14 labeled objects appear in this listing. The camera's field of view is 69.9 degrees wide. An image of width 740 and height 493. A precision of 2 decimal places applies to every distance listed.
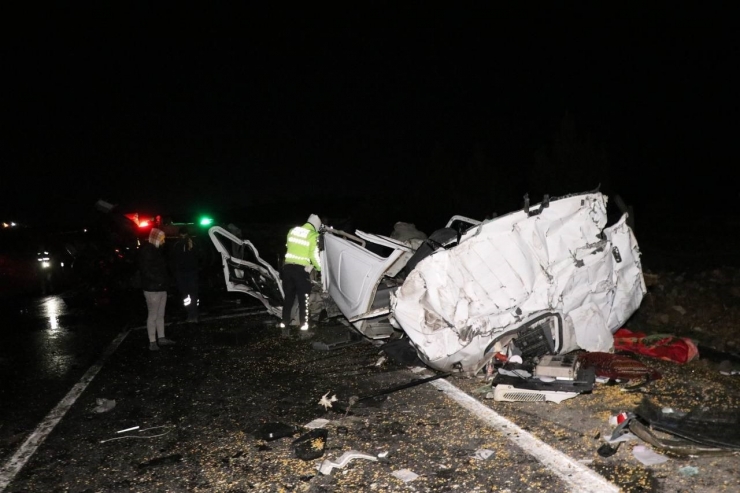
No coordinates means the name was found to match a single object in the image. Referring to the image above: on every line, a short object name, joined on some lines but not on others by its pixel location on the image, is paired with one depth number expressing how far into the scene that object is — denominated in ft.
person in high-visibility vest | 22.70
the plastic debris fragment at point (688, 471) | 10.26
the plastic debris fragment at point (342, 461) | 11.41
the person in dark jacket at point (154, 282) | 22.80
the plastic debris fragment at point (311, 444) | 12.07
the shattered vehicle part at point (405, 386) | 15.56
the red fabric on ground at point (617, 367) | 14.97
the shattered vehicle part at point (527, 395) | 13.87
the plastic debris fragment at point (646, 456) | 10.78
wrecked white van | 14.93
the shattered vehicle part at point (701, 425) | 11.25
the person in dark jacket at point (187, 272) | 28.33
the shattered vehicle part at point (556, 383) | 13.97
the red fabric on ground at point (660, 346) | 17.05
